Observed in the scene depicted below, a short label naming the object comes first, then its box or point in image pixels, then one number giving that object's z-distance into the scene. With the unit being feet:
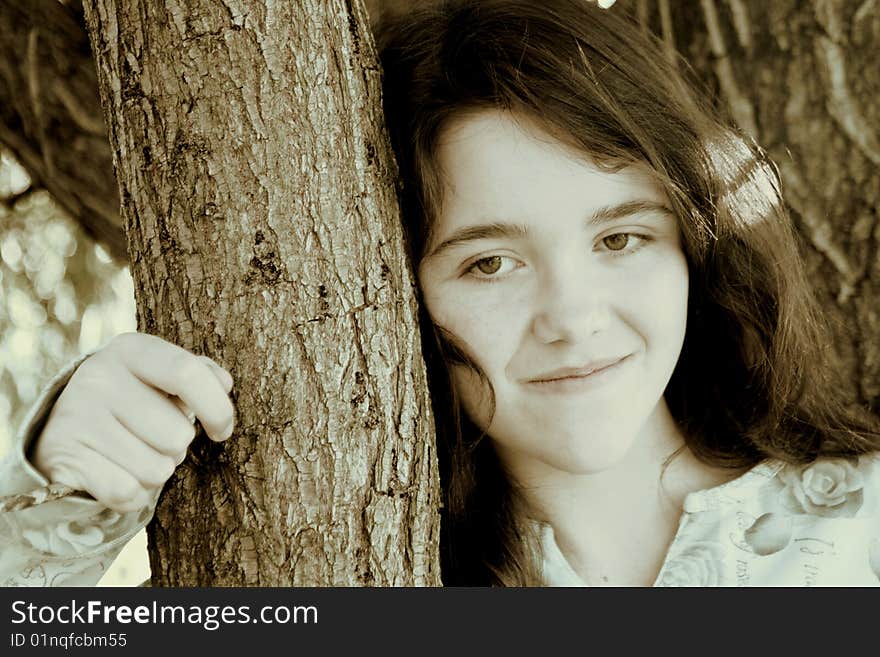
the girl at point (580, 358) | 3.67
